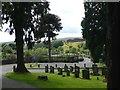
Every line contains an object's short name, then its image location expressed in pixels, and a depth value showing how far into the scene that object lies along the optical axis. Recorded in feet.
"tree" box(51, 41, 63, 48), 483.51
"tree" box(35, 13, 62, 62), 263.82
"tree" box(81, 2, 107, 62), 148.44
